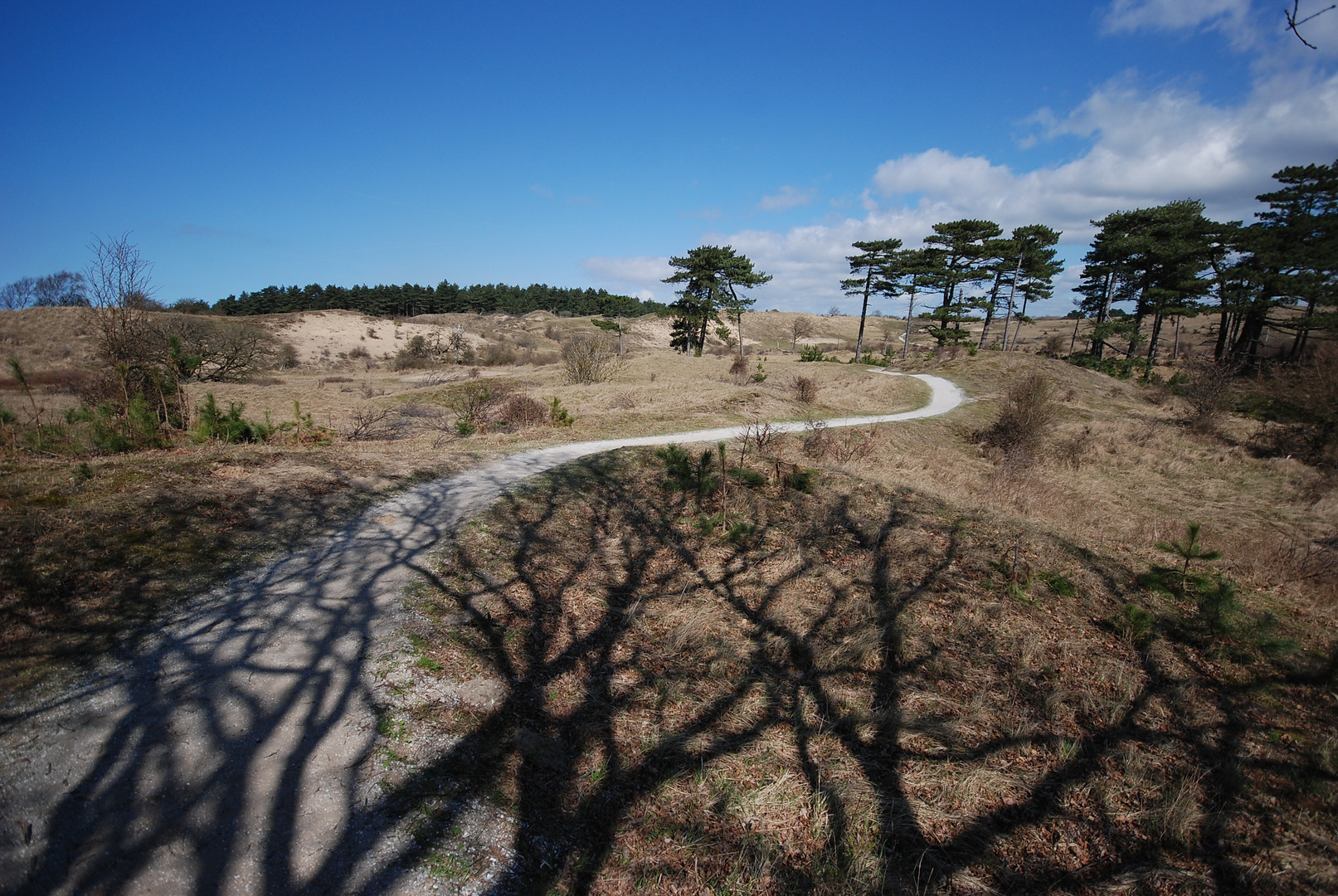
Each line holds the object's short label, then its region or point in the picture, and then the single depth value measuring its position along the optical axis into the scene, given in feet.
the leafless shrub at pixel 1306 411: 54.54
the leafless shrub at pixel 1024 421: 57.00
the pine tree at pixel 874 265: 139.44
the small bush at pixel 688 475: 30.94
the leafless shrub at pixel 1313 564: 24.56
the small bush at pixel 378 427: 43.91
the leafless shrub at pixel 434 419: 46.52
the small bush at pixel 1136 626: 18.72
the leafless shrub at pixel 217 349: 86.63
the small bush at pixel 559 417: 49.85
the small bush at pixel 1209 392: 67.72
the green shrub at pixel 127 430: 29.43
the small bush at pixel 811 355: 133.18
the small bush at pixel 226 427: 32.17
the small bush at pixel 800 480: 31.81
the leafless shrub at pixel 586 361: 85.71
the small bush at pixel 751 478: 31.94
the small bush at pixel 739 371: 92.22
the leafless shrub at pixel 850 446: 43.24
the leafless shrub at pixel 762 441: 37.98
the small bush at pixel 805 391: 74.80
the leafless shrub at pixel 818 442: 42.11
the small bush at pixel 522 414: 50.19
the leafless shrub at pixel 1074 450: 56.29
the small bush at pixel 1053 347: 143.76
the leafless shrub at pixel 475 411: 46.23
